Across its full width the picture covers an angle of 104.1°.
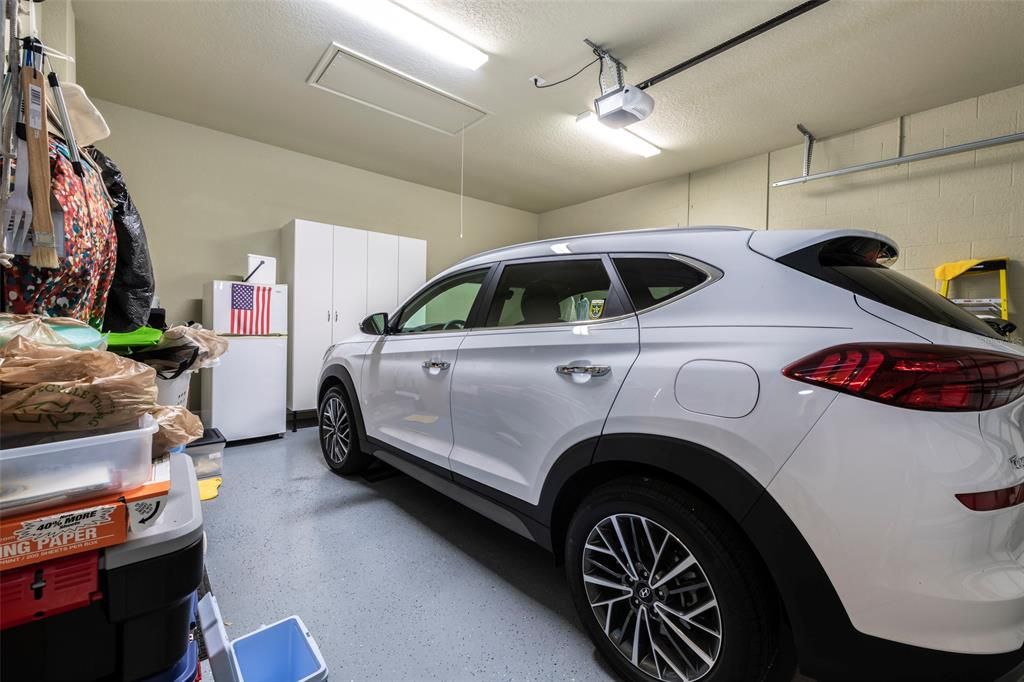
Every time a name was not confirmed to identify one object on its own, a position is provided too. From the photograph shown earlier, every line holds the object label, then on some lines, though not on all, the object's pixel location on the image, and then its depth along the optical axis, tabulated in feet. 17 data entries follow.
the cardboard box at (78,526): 1.55
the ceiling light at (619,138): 12.39
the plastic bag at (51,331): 2.30
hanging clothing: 3.35
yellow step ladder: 10.48
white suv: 2.70
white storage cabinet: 13.56
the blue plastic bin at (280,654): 3.74
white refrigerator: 11.48
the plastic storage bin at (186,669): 2.07
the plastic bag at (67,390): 1.83
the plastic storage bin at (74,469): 1.66
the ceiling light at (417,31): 7.94
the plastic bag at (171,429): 2.52
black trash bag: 5.92
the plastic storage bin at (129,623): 1.66
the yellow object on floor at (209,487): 4.84
